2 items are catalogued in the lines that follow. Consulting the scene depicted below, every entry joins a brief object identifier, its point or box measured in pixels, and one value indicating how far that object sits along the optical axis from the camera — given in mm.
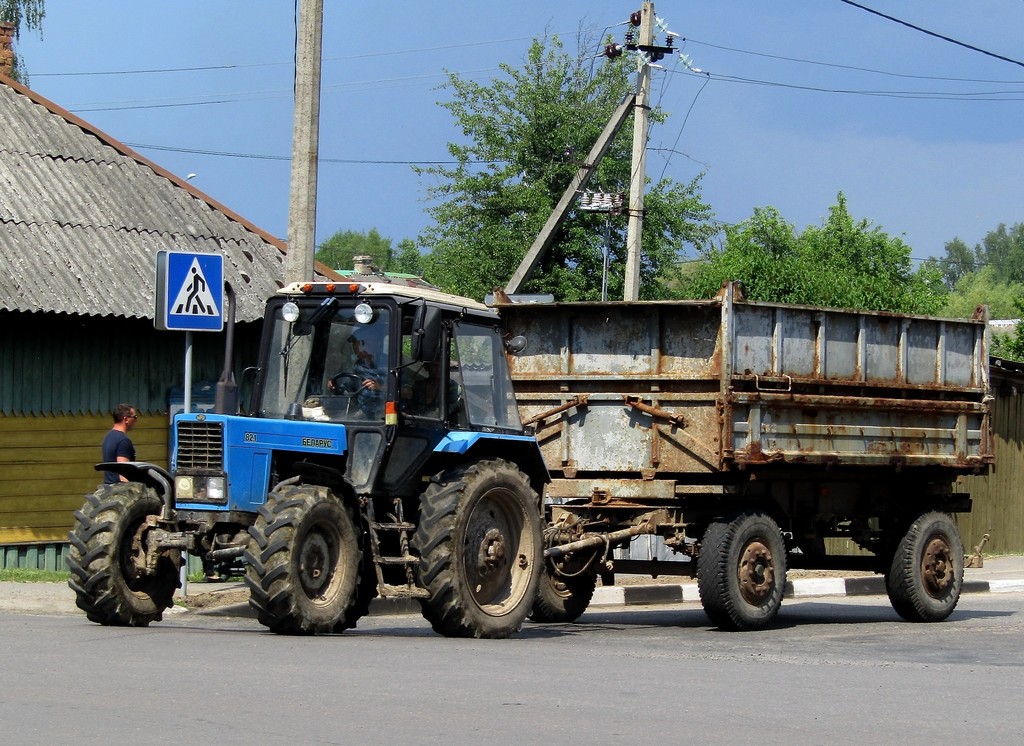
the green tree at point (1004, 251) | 166625
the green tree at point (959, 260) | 176750
